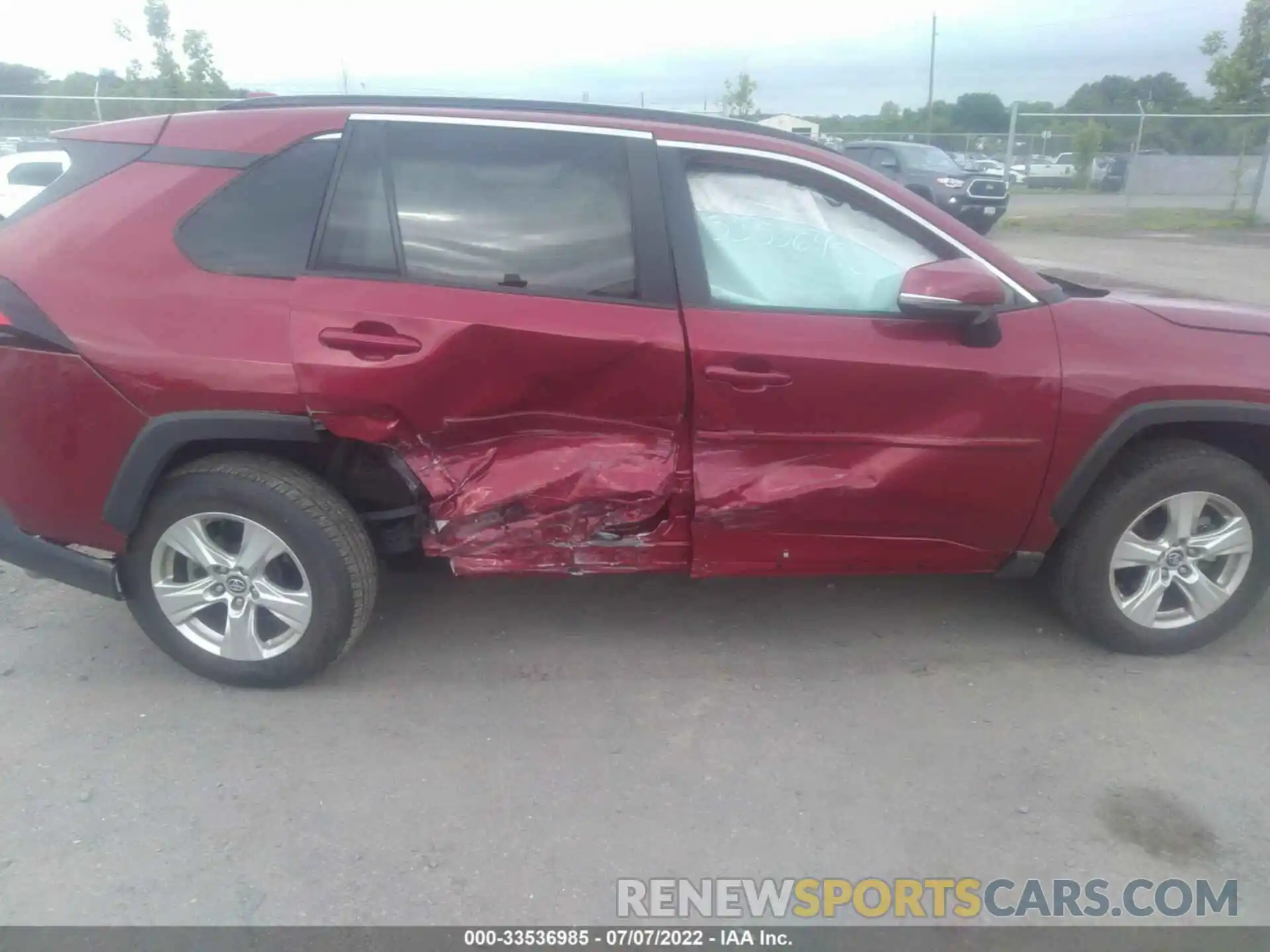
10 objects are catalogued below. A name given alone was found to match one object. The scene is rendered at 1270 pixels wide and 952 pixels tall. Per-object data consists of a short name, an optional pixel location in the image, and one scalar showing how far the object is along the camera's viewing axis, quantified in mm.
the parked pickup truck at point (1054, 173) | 31750
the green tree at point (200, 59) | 28219
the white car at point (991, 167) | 23409
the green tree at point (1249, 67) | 23688
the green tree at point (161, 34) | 28062
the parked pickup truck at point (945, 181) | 17625
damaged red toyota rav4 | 3115
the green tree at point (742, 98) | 37594
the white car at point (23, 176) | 9922
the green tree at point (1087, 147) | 29016
